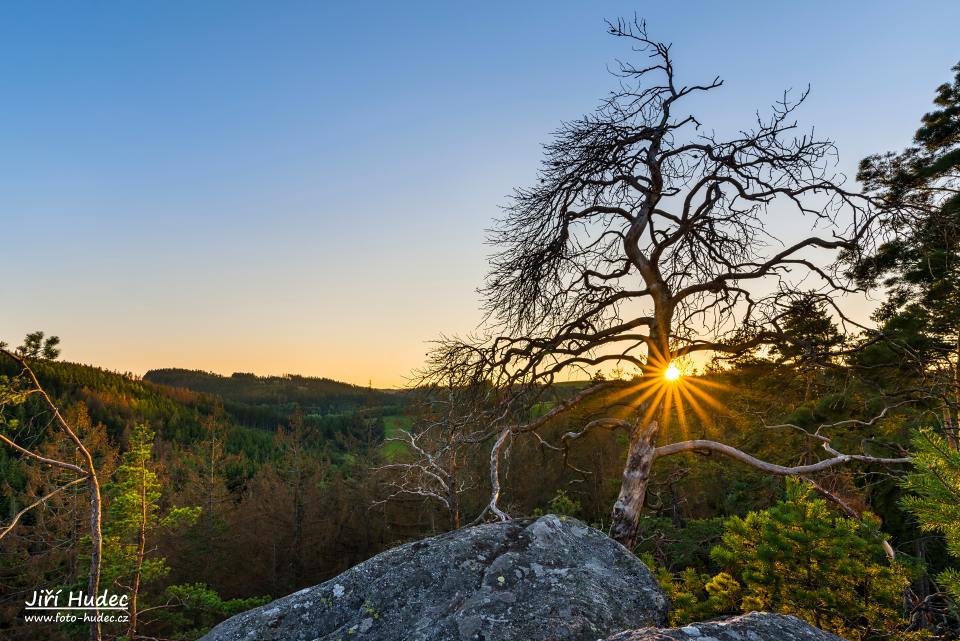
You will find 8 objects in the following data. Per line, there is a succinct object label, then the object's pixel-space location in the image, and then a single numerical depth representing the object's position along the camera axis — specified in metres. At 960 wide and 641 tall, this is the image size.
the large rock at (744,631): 2.54
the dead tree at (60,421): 7.69
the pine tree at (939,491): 2.56
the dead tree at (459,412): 6.70
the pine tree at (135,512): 17.47
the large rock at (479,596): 3.71
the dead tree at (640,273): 6.06
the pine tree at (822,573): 3.88
